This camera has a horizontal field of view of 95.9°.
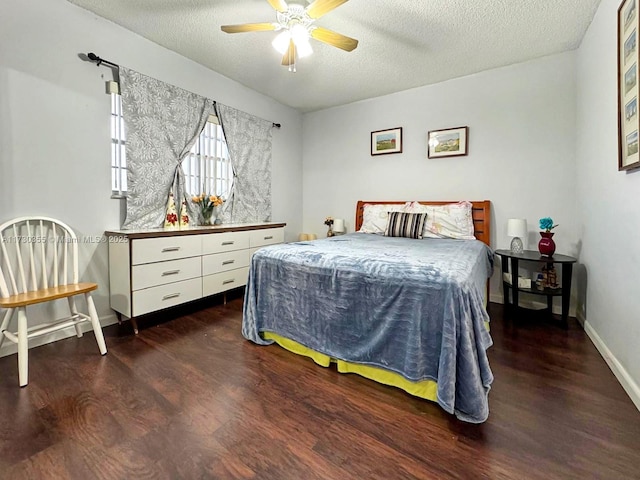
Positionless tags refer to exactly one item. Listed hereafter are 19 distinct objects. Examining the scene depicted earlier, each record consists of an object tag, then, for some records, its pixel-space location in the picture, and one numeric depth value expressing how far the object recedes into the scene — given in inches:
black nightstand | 99.4
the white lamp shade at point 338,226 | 165.0
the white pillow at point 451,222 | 123.8
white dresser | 93.3
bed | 55.2
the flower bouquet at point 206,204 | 126.6
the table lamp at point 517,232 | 112.3
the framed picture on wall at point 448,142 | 133.6
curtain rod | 93.4
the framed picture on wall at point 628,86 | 62.1
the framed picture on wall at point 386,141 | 151.1
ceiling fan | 75.1
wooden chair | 70.1
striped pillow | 125.3
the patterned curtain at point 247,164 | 140.9
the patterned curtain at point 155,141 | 103.2
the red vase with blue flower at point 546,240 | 104.1
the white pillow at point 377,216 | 140.9
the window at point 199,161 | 101.1
